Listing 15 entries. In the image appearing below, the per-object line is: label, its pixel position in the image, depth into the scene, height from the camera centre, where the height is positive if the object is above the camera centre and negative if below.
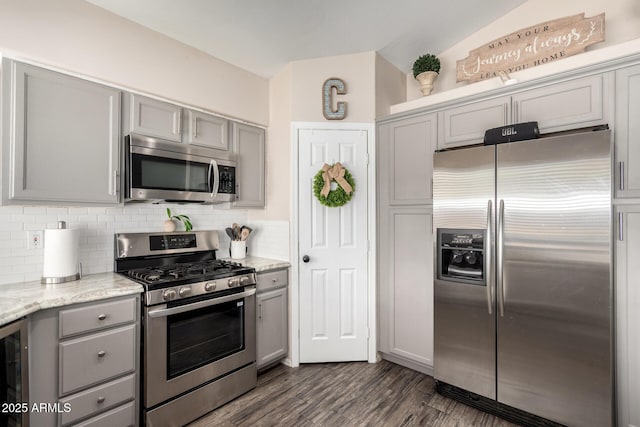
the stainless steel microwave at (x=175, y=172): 2.17 +0.33
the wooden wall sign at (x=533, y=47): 2.15 +1.29
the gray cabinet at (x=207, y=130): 2.55 +0.73
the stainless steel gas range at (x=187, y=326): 1.93 -0.78
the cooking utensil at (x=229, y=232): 3.03 -0.17
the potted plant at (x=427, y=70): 2.89 +1.37
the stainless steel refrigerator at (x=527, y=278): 1.79 -0.40
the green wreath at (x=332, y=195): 2.74 +0.18
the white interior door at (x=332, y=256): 2.87 -0.39
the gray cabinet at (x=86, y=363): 1.57 -0.82
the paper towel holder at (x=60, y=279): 1.89 -0.40
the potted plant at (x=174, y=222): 2.63 -0.07
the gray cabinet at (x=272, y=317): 2.63 -0.91
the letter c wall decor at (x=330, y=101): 2.88 +1.06
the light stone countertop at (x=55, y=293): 1.45 -0.43
